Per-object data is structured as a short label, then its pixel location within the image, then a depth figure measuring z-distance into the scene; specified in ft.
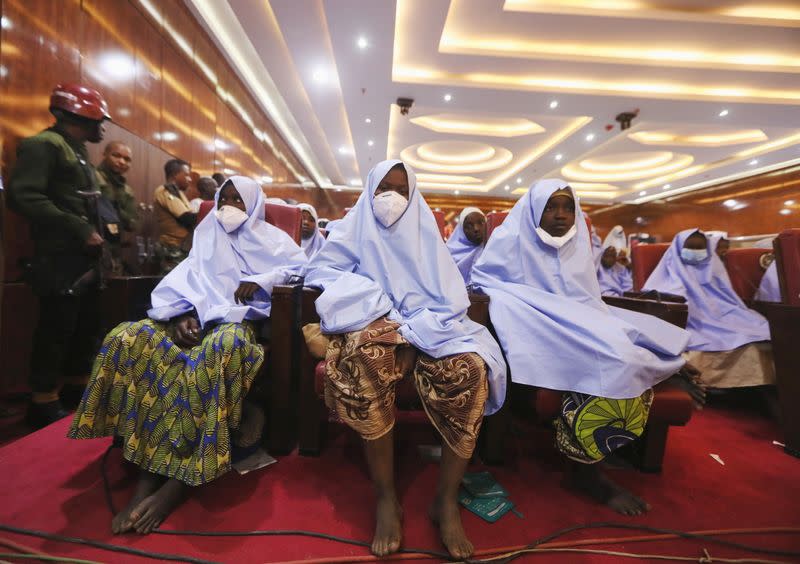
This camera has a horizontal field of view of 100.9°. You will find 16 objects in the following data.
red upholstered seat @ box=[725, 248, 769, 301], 9.05
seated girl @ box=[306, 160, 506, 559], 3.90
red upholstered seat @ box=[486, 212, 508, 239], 7.97
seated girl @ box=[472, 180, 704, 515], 4.23
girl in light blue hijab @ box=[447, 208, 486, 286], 9.14
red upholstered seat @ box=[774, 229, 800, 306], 6.35
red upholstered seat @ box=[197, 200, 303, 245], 7.25
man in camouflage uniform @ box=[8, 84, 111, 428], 5.97
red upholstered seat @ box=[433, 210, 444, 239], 9.82
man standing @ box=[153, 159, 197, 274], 9.67
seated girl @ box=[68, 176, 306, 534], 3.99
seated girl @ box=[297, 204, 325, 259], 10.40
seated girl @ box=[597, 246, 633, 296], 15.90
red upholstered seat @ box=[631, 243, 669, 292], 9.80
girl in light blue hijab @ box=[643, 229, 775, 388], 7.48
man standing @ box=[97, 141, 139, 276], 8.09
